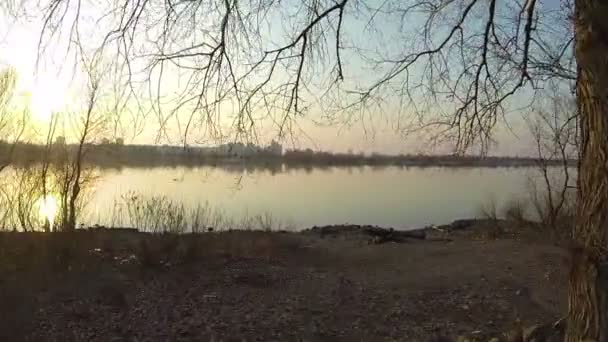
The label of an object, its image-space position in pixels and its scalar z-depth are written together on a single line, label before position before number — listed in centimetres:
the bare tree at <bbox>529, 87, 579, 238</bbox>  1443
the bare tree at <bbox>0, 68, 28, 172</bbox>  1274
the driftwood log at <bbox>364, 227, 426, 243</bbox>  1672
